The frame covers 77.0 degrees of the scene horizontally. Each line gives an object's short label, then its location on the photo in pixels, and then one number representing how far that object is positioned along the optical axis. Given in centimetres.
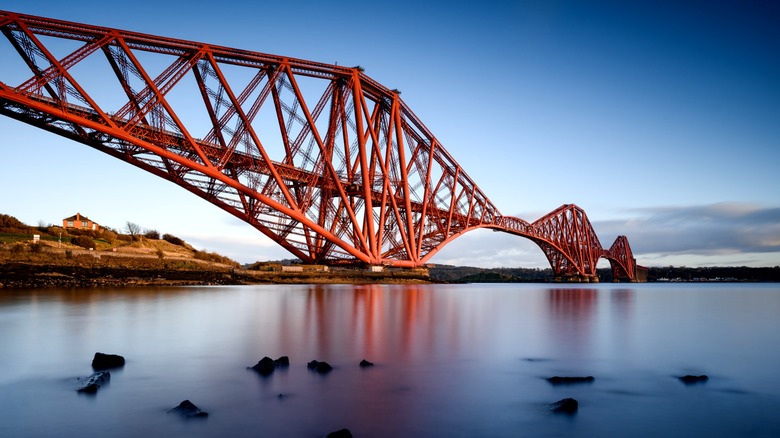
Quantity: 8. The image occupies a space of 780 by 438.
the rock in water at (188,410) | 563
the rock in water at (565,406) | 615
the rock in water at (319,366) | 805
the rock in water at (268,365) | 799
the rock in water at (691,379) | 824
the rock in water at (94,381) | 666
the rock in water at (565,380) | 789
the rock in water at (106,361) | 848
